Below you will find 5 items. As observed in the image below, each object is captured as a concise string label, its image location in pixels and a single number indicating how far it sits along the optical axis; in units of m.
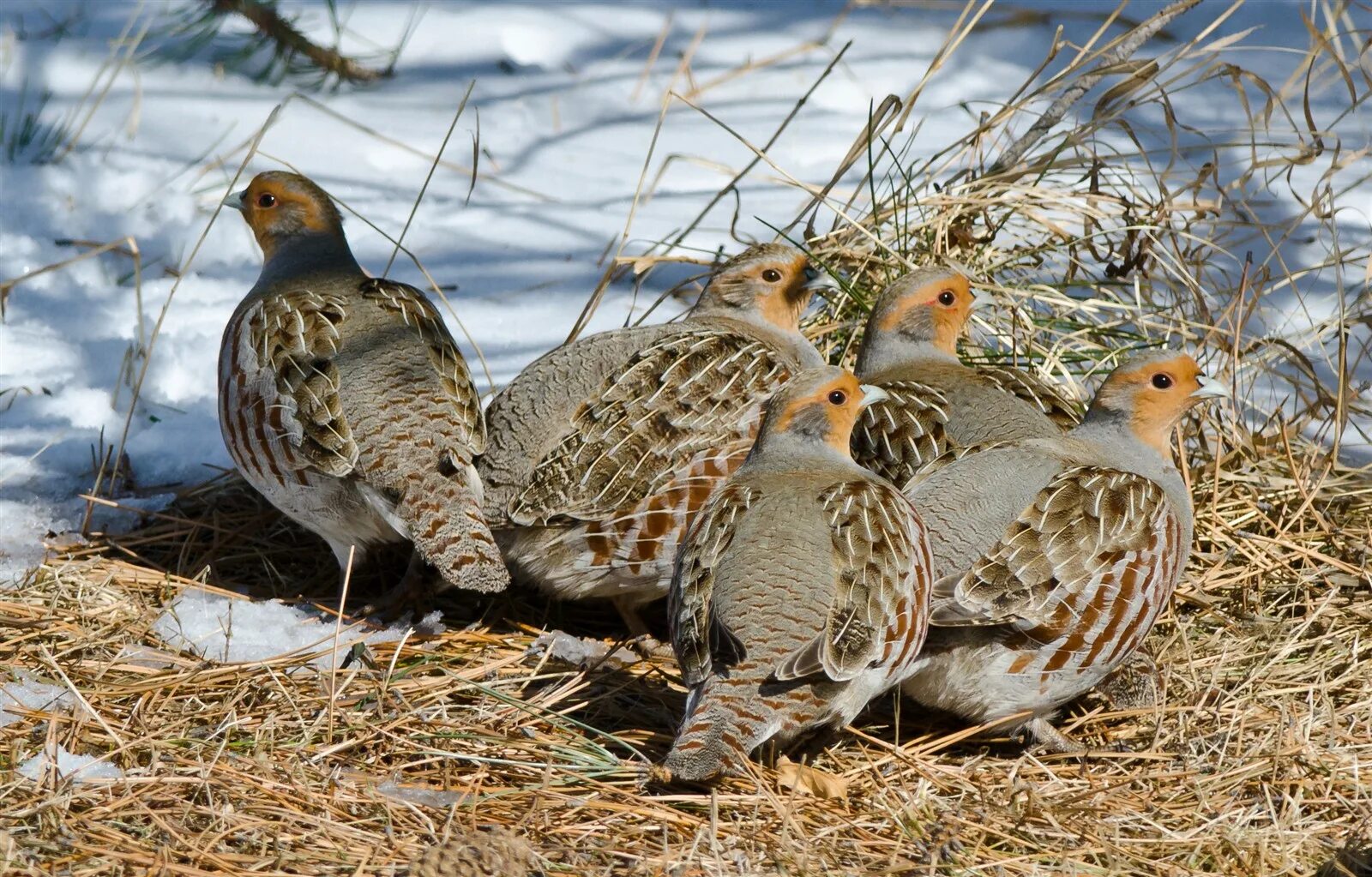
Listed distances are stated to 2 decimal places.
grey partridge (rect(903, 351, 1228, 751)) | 7.47
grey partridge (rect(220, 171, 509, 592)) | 8.37
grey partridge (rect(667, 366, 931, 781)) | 6.70
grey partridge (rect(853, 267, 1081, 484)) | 8.71
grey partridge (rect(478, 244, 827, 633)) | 8.66
